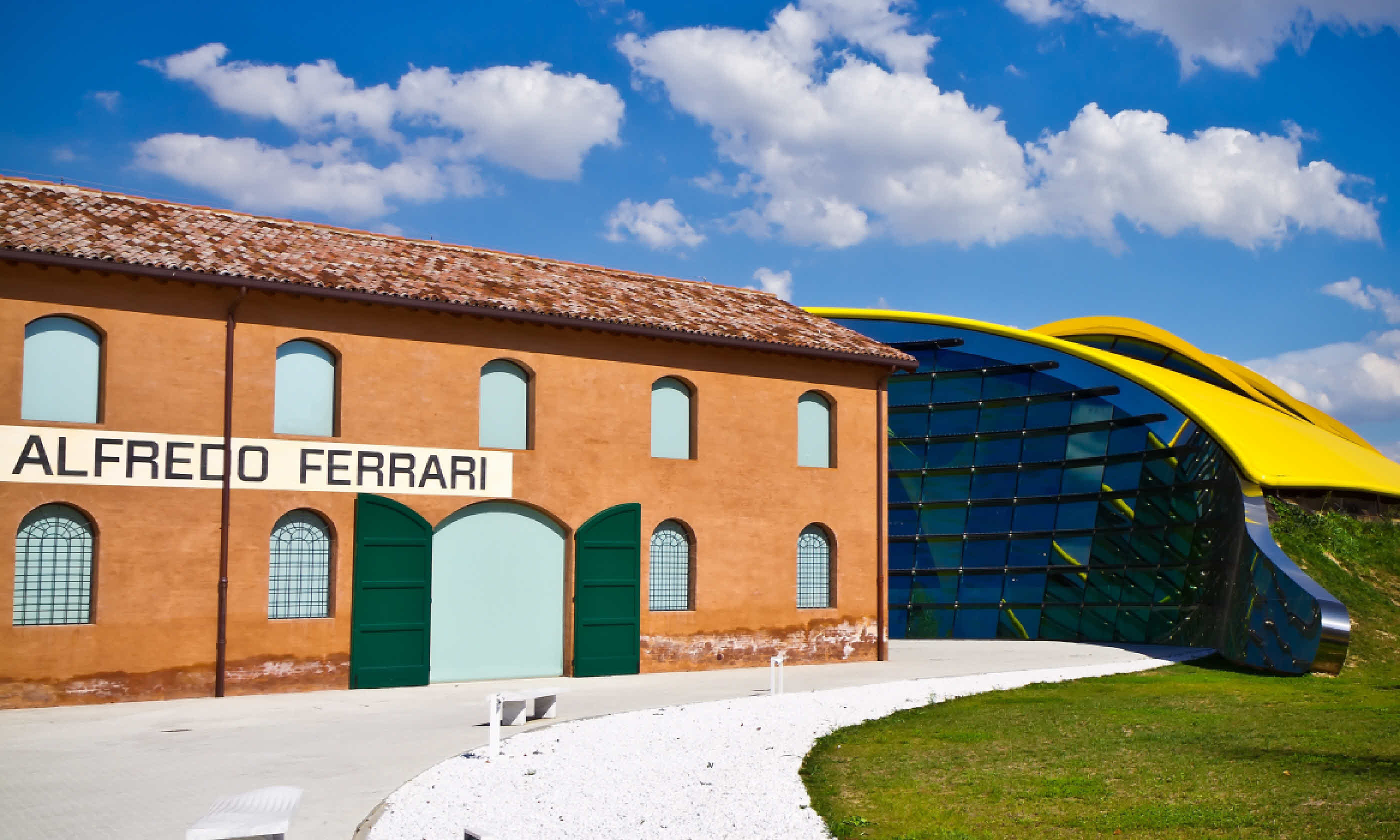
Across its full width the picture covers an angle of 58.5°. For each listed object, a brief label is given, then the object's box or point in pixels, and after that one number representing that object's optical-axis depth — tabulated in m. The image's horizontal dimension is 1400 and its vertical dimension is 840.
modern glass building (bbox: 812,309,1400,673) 25.48
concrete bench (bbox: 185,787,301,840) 6.49
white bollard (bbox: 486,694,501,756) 11.73
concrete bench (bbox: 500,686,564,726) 13.71
